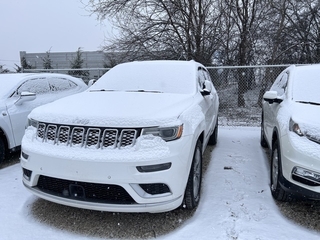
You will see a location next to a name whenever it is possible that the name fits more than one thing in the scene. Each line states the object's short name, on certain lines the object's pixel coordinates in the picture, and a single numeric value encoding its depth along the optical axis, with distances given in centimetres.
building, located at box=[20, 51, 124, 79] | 2221
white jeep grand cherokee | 243
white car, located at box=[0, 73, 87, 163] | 452
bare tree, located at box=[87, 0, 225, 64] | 1081
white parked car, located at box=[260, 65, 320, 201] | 263
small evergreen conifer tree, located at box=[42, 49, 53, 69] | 1862
